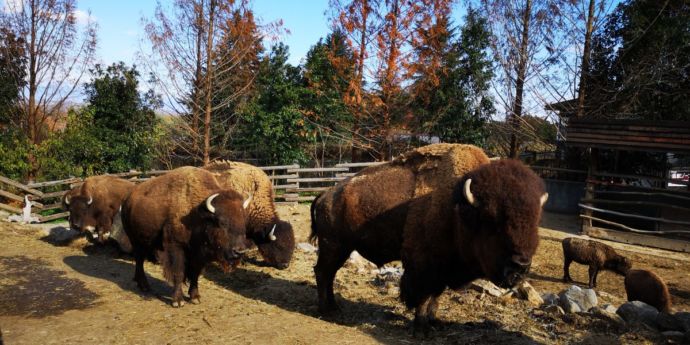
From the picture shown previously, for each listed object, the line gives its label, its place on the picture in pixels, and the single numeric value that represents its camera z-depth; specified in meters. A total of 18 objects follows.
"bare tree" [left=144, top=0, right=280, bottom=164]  16.81
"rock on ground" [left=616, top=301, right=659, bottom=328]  6.03
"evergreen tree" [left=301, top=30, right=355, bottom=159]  23.03
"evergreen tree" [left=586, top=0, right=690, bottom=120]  18.62
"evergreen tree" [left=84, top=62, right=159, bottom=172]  19.16
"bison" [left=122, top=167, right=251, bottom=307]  6.62
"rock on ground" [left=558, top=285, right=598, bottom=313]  6.39
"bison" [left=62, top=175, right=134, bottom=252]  12.13
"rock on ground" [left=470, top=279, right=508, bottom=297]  7.07
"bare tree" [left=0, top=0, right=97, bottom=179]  18.42
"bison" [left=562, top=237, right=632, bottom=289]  10.20
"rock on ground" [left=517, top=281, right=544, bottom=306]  6.94
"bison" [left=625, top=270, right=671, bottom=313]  7.82
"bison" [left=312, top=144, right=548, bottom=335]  4.29
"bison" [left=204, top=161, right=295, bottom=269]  9.62
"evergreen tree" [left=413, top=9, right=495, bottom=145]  23.88
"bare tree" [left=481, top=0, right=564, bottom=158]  21.50
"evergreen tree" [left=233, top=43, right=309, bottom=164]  23.28
